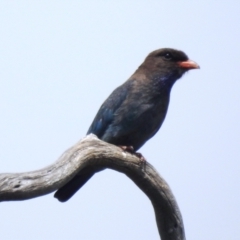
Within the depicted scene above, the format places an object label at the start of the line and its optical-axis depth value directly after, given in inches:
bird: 527.8
